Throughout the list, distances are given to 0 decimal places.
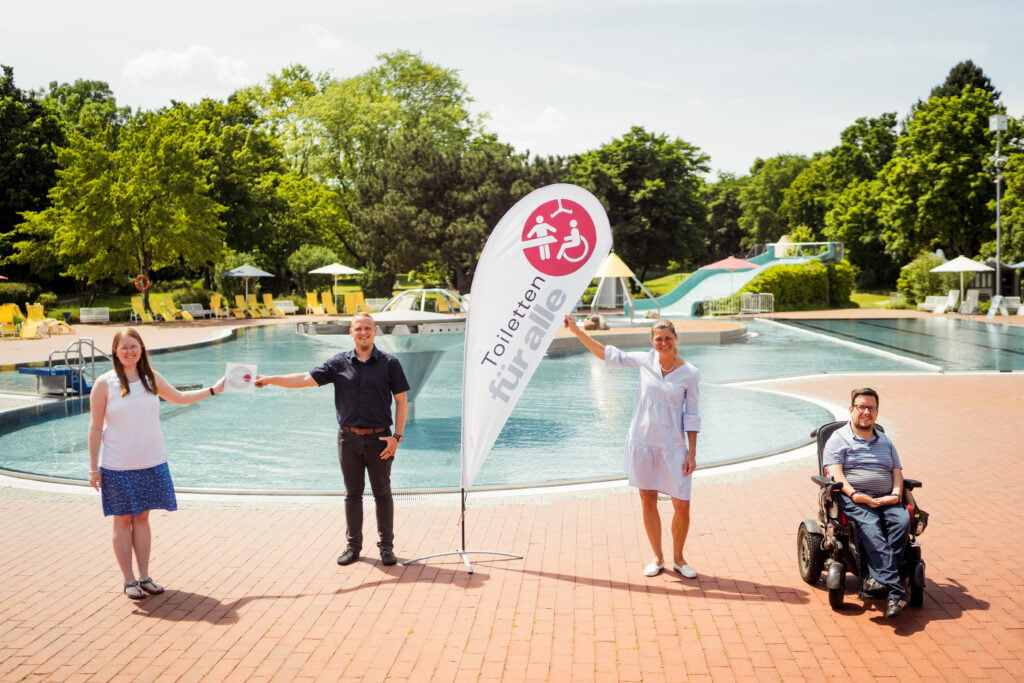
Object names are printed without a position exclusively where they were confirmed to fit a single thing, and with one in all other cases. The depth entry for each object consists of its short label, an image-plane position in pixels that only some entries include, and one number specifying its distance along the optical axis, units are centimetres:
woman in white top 549
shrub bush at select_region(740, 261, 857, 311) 4281
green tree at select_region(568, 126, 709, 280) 5541
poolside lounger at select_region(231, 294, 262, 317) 4144
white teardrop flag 598
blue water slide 4553
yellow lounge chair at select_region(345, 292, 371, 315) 4381
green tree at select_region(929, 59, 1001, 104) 6381
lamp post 3716
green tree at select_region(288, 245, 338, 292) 4865
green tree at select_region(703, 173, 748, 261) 8425
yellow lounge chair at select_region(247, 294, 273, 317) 4159
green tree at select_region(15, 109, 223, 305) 3612
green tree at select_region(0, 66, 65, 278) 4784
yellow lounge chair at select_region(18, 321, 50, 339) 2900
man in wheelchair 516
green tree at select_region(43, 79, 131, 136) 5934
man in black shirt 607
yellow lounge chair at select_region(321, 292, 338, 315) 4320
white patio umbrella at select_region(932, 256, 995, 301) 3781
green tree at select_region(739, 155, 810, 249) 7919
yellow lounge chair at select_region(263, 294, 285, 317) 4242
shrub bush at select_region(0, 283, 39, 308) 4056
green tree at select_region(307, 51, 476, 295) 4591
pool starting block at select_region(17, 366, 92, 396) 1562
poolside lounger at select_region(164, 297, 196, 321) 3869
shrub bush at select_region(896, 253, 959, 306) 4309
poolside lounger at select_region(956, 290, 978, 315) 3750
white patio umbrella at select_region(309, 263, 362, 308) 4300
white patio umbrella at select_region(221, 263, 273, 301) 4100
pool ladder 1558
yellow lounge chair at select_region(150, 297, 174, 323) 3838
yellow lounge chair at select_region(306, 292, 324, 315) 4366
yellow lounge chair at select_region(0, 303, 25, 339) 2961
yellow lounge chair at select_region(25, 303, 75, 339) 3067
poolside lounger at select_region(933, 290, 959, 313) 3884
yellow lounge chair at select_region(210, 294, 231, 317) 4031
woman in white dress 572
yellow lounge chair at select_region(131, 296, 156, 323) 3760
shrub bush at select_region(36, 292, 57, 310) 4075
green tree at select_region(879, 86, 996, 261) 4812
